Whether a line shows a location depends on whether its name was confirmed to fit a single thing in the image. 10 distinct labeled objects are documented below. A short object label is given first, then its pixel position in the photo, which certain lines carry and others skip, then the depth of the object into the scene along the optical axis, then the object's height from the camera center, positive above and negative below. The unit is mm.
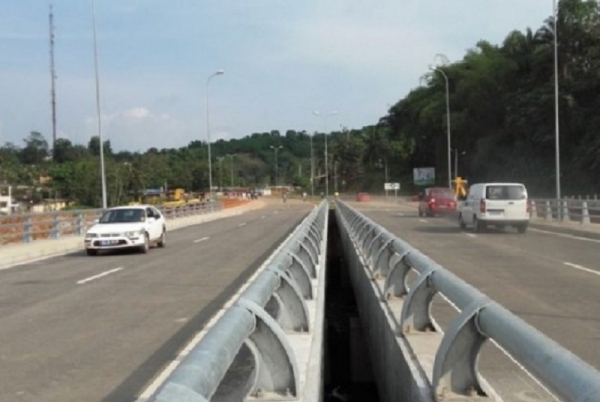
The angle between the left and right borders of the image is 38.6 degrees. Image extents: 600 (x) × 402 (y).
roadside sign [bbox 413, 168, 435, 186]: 116938 +261
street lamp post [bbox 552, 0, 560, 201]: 39000 +1555
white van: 32375 -1148
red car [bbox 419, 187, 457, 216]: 52062 -1491
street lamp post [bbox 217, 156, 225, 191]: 150925 +1246
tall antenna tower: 108375 +12917
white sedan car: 26156 -1397
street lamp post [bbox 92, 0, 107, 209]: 37562 +772
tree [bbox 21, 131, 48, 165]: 159625 +7169
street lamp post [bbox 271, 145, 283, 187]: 195075 +940
